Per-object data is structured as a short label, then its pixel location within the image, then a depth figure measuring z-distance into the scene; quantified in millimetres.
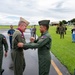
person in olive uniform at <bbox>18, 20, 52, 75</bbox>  2146
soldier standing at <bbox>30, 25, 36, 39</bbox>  9225
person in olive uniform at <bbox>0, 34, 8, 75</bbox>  2869
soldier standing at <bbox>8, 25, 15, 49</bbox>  5822
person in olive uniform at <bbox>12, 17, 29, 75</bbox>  2300
